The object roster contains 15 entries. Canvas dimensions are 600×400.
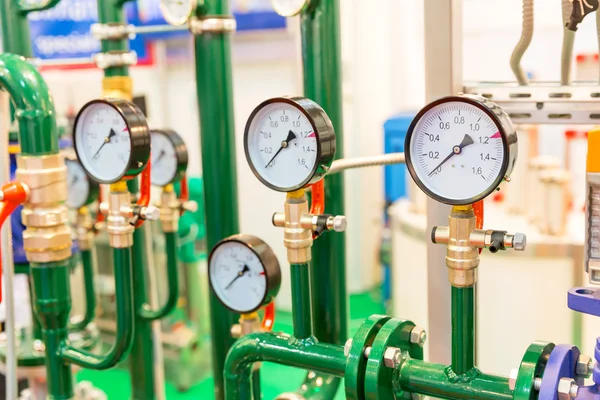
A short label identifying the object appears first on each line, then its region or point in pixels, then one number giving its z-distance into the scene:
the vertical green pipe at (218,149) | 1.33
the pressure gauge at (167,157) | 1.47
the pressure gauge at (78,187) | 1.59
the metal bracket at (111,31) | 1.52
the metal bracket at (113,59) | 1.53
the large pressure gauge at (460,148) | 0.87
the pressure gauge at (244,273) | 1.18
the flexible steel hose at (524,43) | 1.02
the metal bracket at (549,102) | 1.00
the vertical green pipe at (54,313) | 1.31
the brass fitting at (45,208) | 1.23
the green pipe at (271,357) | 1.04
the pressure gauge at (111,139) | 1.20
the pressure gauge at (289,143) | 1.01
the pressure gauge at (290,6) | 1.23
